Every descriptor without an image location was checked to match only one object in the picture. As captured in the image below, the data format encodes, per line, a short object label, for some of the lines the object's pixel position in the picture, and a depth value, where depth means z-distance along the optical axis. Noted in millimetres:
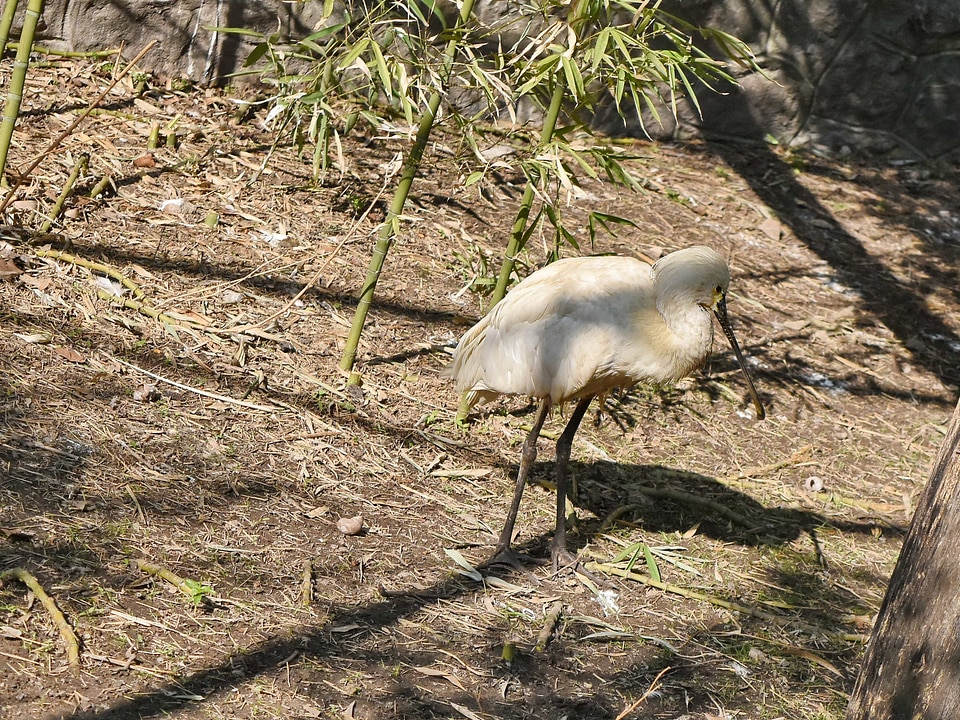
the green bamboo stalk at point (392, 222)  9687
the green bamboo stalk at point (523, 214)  9883
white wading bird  8562
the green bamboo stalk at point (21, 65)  9977
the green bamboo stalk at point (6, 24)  10180
